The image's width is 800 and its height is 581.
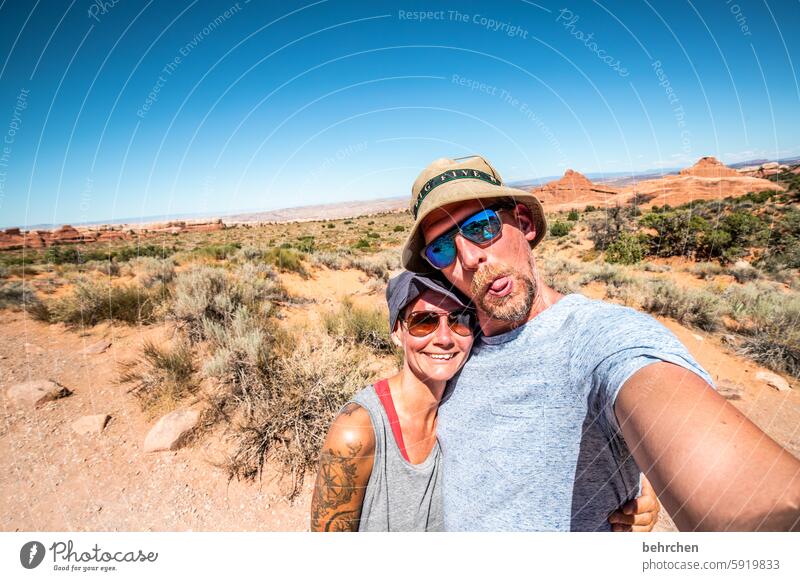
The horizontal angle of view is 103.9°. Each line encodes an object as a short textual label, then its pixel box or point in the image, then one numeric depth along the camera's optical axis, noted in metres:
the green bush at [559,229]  19.59
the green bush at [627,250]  13.46
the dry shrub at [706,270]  10.80
